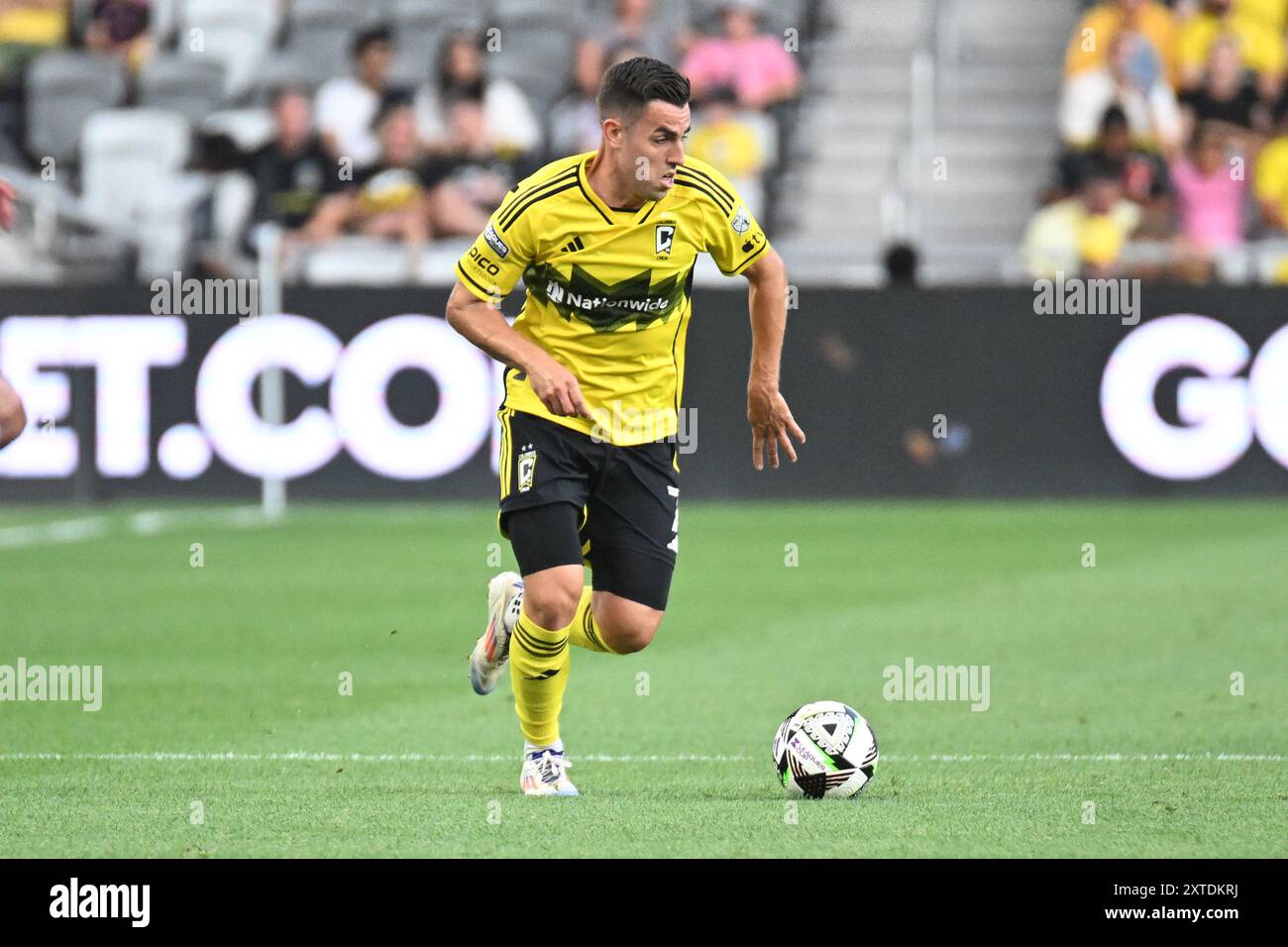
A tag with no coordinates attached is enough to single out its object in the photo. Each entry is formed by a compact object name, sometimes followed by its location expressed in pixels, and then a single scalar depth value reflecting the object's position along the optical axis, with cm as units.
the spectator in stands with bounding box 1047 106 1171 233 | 1788
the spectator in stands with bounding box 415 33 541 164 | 1934
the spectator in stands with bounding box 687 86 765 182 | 1936
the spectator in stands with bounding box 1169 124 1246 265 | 1806
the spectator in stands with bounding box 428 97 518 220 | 1841
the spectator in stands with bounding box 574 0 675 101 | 1967
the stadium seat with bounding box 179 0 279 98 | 2173
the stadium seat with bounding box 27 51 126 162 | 2105
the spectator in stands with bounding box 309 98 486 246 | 1831
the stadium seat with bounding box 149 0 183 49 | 2189
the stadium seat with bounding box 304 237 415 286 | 1802
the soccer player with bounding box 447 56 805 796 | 664
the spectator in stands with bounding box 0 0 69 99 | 2145
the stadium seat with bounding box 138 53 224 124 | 2127
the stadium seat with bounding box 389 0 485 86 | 2148
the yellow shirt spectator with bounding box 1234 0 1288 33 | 1973
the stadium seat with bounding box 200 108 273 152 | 1923
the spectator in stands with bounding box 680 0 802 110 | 1995
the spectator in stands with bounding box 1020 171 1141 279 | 1734
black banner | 1630
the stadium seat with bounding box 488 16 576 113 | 2083
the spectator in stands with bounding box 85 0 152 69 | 2175
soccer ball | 662
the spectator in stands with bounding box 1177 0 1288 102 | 1903
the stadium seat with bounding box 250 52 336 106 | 2109
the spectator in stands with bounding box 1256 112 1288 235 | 1847
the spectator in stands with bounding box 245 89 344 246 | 1864
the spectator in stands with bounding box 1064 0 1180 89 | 1927
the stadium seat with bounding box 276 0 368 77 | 2153
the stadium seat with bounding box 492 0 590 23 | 2148
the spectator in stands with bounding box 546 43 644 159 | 1933
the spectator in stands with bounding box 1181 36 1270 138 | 1861
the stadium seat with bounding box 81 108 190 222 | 2019
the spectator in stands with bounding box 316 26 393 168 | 1967
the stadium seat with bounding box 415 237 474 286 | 1777
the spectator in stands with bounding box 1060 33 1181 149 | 1864
